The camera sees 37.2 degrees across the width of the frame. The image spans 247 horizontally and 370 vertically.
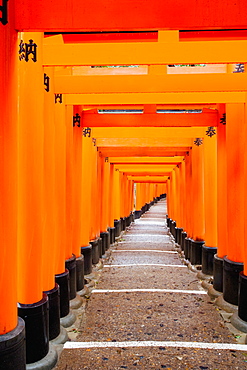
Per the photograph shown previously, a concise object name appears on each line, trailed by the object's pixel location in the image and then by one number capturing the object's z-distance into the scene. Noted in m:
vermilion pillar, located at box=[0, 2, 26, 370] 3.03
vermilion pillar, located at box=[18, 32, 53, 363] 4.00
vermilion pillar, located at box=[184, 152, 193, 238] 11.24
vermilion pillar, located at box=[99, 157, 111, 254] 11.88
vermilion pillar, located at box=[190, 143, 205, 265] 9.93
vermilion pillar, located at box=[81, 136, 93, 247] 8.48
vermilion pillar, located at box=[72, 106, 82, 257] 7.16
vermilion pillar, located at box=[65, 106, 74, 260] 6.32
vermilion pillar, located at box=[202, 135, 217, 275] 8.41
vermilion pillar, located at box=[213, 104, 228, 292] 7.08
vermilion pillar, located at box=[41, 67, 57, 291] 4.65
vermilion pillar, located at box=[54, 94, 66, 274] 5.45
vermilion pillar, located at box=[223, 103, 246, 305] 6.07
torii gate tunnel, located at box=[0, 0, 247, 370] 3.10
